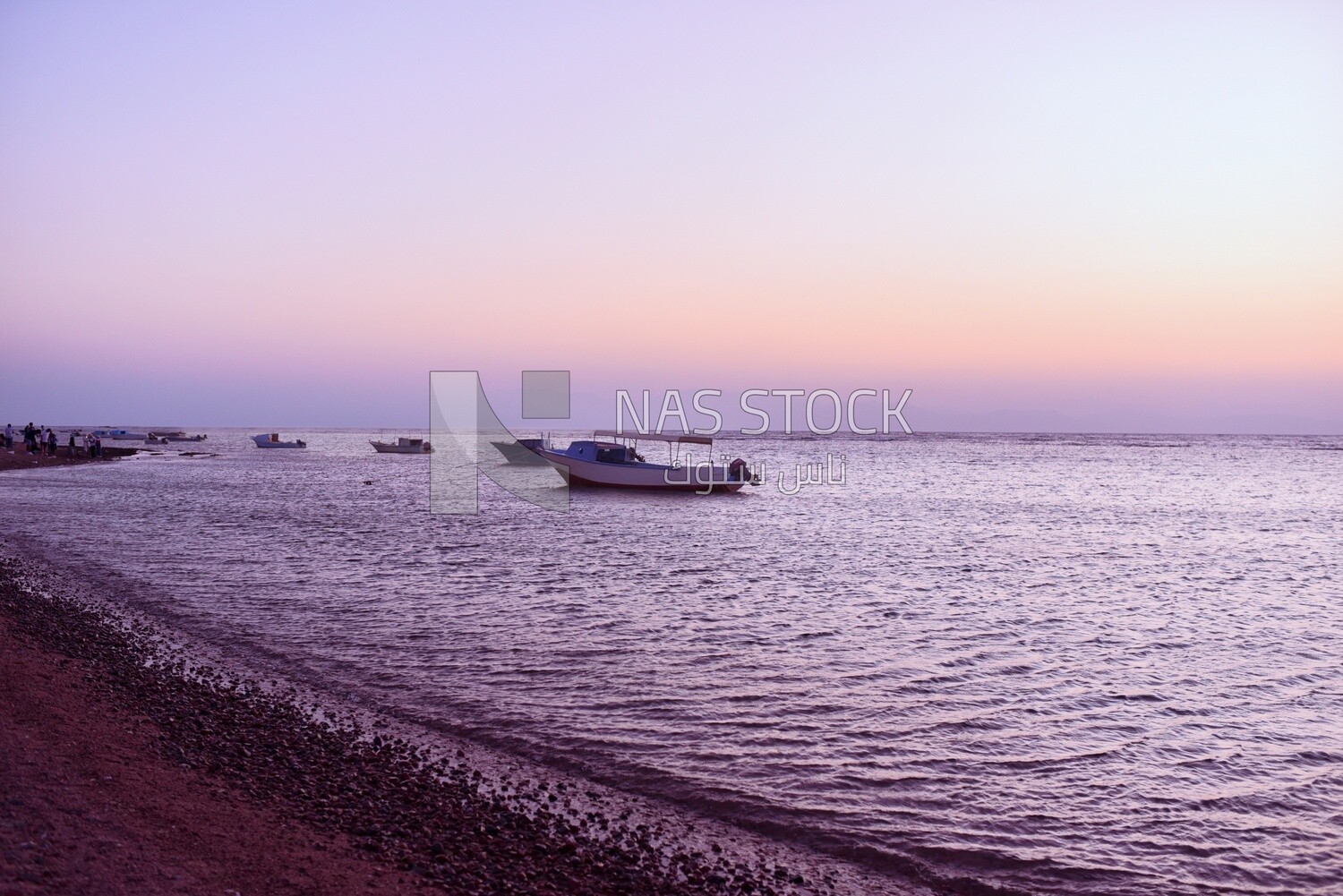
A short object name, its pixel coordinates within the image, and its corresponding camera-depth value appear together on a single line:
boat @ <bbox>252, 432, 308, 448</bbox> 110.25
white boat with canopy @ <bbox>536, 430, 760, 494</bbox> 47.69
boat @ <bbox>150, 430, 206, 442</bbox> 118.39
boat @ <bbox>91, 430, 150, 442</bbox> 108.93
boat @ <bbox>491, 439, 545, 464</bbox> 76.25
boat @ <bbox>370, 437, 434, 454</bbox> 105.12
